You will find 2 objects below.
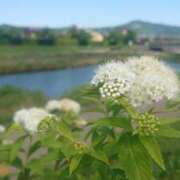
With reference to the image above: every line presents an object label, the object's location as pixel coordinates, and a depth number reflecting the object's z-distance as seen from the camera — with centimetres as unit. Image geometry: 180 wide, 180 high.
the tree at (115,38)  3352
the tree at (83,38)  3660
